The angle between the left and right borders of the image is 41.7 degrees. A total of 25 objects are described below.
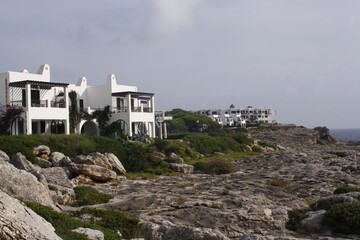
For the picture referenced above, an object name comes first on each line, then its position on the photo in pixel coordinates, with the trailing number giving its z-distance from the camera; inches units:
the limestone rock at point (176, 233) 584.1
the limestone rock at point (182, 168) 1754.4
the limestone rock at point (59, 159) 1455.5
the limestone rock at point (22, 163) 1165.5
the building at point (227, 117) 6963.6
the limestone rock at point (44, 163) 1445.1
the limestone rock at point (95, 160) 1469.0
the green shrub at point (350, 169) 1793.8
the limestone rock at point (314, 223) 746.2
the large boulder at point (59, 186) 941.8
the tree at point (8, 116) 1850.4
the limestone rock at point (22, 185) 760.3
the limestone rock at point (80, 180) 1290.0
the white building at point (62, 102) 1913.1
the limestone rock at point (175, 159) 1964.8
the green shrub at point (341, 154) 2719.0
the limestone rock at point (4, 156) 1305.9
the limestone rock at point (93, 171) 1370.6
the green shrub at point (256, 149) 3030.5
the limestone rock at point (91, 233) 502.9
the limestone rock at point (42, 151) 1560.0
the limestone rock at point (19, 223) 376.2
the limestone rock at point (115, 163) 1581.0
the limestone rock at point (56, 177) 1095.6
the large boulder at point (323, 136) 4512.8
